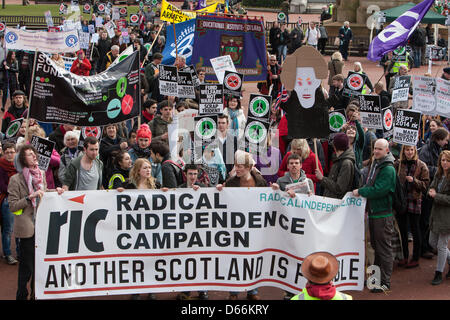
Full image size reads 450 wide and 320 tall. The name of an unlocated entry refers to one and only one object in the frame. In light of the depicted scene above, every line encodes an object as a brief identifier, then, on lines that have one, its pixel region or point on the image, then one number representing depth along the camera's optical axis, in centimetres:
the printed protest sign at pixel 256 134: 1026
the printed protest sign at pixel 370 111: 1009
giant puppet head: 901
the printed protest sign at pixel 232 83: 1204
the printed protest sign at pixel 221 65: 1312
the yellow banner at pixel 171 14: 1655
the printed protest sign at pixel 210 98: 1088
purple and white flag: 1271
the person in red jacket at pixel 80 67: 1730
